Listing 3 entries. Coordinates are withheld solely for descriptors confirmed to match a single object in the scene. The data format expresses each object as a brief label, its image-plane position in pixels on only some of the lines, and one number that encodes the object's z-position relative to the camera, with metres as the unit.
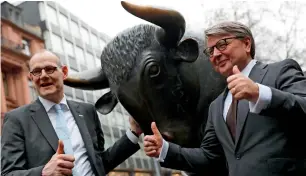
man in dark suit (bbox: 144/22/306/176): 2.01
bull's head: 3.10
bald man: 2.67
